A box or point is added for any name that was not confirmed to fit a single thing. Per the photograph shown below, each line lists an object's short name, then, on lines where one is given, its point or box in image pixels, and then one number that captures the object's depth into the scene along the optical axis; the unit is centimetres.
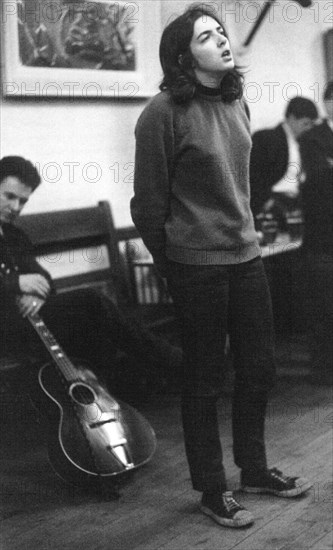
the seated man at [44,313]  308
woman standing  229
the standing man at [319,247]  376
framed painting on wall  344
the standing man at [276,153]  474
